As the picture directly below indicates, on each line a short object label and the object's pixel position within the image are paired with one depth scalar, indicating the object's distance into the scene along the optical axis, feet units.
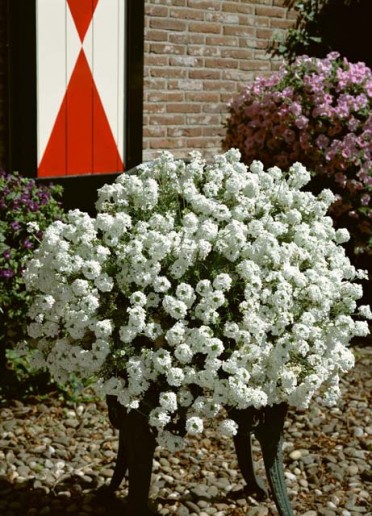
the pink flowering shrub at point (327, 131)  18.17
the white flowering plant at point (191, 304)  8.66
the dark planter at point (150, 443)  9.31
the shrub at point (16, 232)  13.35
